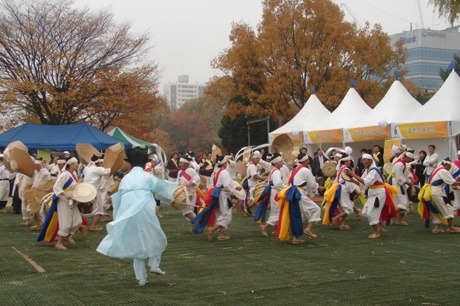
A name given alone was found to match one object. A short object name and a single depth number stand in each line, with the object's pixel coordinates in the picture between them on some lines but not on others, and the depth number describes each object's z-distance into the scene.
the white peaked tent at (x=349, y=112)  22.72
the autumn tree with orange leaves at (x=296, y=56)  31.63
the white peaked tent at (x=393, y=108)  20.36
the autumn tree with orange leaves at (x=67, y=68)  28.97
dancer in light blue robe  6.83
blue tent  23.00
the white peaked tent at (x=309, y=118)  24.48
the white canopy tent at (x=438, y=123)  18.11
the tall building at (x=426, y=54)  105.38
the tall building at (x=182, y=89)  162.75
